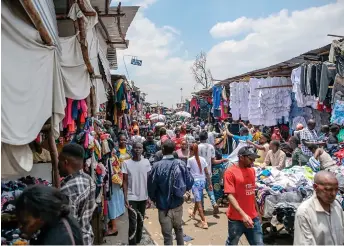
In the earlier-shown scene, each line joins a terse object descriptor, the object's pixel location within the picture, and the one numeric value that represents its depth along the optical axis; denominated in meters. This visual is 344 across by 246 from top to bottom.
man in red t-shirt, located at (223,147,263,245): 4.19
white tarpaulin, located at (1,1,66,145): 2.70
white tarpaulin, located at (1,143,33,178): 2.93
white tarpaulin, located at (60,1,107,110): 4.60
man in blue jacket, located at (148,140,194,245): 4.70
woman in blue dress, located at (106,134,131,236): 6.28
